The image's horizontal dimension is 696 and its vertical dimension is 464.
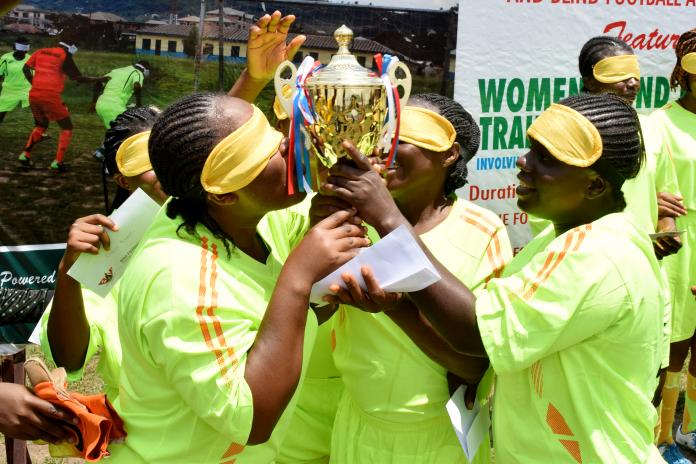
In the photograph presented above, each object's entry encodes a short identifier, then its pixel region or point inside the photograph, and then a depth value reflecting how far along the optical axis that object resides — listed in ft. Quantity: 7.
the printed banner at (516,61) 21.36
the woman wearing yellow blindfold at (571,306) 7.19
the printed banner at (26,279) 18.61
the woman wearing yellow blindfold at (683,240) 15.64
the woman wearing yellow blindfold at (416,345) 8.71
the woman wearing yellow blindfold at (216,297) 6.46
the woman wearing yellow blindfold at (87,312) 8.87
